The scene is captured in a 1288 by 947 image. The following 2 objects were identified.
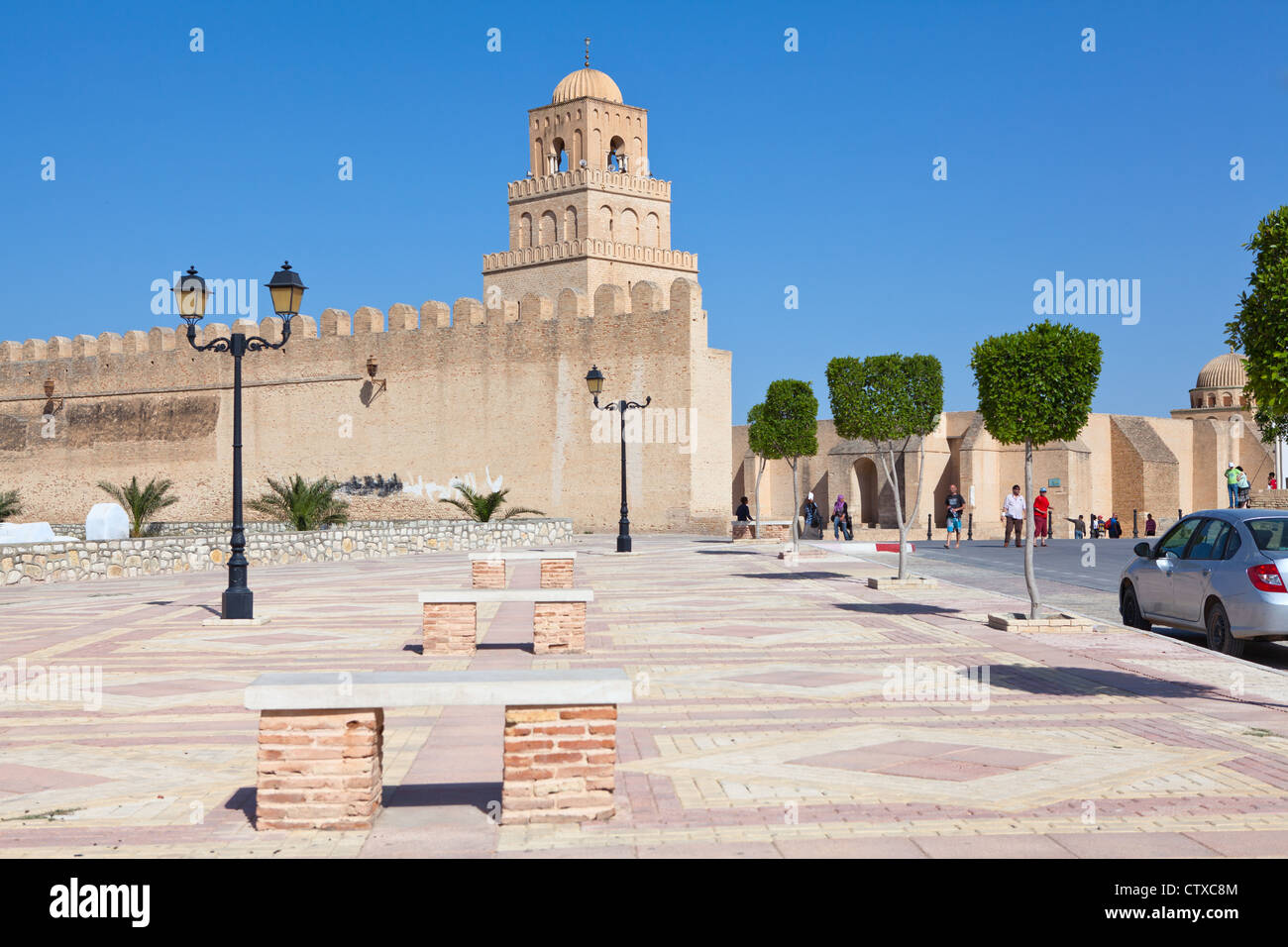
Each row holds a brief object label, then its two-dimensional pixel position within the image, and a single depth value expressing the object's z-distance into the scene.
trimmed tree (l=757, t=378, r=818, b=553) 28.75
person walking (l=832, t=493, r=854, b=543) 37.22
